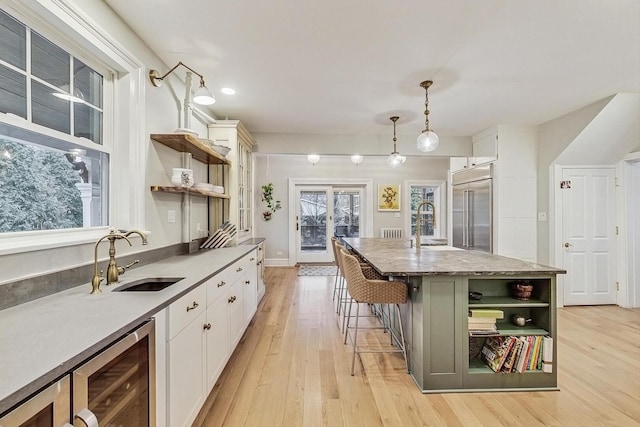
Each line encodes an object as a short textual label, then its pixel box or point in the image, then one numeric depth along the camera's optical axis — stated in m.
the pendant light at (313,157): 4.56
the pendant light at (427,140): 2.84
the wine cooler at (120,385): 0.83
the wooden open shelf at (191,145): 2.20
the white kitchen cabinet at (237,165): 3.46
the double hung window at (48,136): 1.27
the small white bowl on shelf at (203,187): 2.48
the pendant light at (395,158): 3.70
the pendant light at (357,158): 4.58
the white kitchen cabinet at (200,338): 1.34
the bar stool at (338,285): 3.49
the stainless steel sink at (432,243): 3.72
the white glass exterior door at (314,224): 6.79
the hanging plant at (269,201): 6.50
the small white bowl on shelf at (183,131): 2.30
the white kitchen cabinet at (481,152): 4.17
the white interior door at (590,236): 3.86
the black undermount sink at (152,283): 1.64
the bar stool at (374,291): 2.21
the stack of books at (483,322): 2.00
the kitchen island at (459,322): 1.98
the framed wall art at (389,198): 6.73
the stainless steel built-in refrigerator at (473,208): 4.29
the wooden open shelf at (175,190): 2.19
